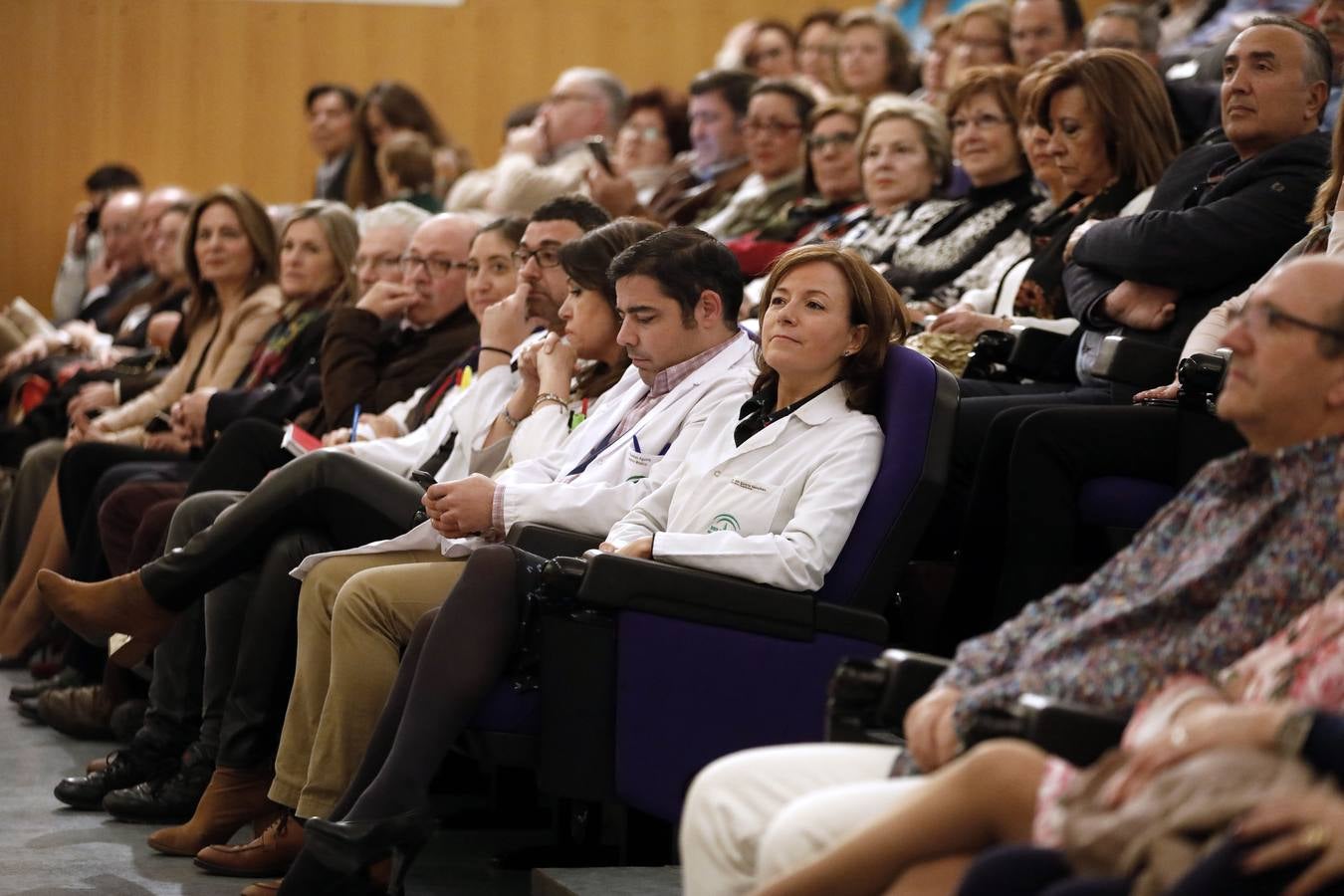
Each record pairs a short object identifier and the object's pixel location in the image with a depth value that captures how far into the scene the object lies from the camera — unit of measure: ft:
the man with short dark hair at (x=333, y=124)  47.78
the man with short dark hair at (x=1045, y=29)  33.27
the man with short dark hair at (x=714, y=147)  36.78
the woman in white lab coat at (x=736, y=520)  16.07
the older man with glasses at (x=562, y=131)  38.68
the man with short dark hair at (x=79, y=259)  49.49
